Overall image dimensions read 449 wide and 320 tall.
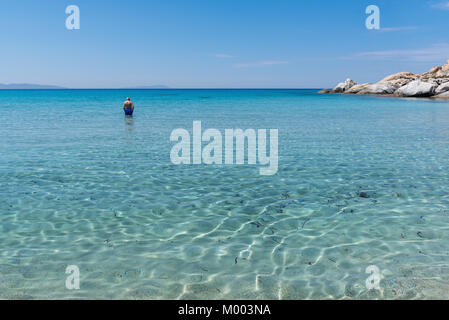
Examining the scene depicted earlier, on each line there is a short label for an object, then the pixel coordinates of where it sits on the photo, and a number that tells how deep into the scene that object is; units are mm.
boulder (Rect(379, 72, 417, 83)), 113600
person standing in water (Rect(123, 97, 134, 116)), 35062
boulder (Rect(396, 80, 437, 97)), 76750
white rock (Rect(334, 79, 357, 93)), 121438
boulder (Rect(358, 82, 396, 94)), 95688
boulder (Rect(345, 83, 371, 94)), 111188
